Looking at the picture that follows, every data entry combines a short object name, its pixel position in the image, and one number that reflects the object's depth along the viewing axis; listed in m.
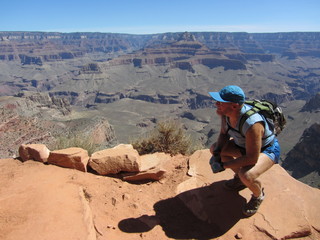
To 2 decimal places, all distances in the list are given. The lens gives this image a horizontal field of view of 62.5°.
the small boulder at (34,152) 5.58
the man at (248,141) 3.61
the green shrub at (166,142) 6.70
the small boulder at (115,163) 5.24
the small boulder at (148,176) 5.27
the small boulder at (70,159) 5.33
